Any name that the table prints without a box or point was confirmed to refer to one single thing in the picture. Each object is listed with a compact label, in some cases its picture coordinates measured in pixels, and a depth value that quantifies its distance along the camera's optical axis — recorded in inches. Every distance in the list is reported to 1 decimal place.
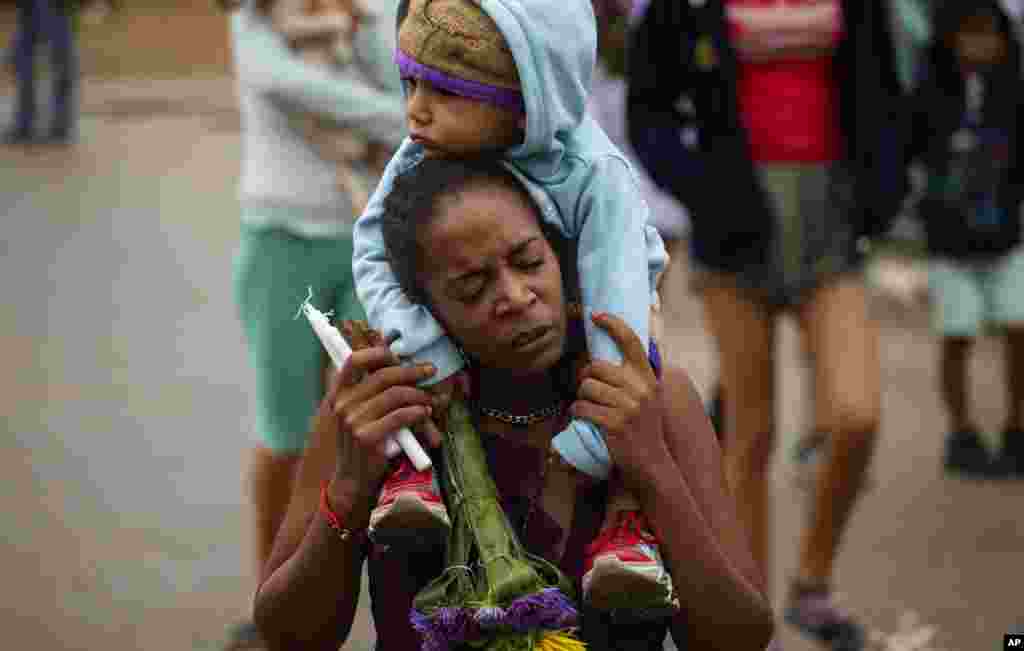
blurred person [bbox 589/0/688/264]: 477.1
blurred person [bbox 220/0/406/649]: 383.6
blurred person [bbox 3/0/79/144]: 1120.2
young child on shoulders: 194.9
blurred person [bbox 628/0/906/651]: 384.5
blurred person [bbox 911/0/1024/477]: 485.1
